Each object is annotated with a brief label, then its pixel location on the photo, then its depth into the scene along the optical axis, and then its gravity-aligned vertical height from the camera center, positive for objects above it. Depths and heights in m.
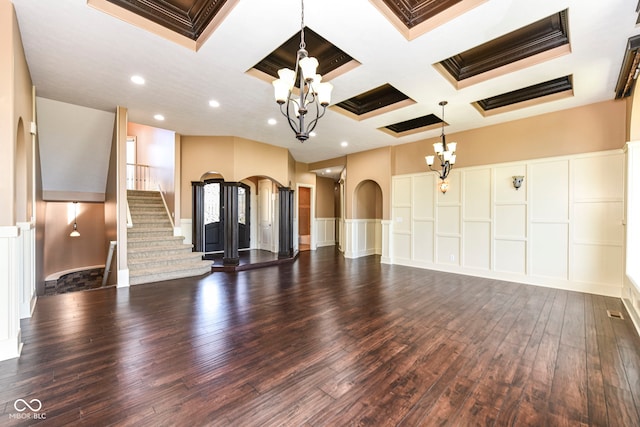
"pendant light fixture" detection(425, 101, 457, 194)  4.62 +1.05
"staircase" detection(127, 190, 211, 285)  4.97 -0.74
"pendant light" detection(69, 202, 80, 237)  7.95 -0.23
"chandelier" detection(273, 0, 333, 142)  2.26 +1.16
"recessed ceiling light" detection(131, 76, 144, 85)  3.54 +1.80
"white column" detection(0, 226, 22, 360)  2.24 -0.68
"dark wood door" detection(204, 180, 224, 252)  7.98 -0.24
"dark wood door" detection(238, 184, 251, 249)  8.55 -0.12
